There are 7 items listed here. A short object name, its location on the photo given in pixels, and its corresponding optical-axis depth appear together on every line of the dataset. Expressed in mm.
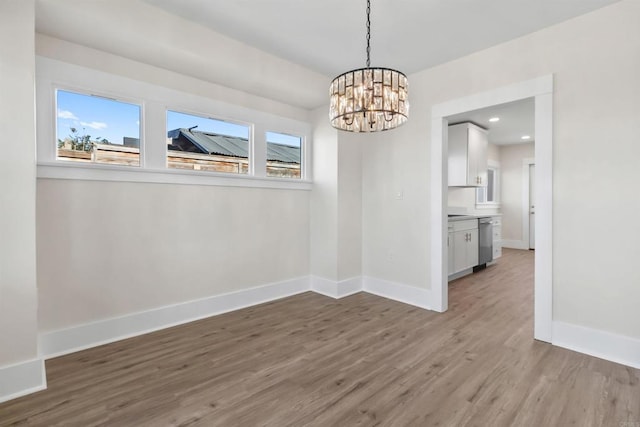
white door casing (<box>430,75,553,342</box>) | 2625
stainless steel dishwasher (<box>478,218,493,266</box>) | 5289
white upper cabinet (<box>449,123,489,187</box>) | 5402
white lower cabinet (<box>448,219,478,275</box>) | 4555
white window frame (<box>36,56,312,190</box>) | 2373
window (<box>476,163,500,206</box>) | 7410
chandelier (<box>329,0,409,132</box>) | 1840
